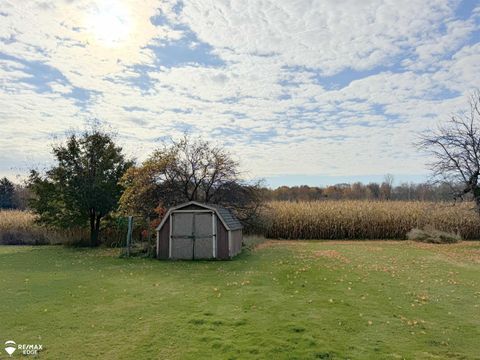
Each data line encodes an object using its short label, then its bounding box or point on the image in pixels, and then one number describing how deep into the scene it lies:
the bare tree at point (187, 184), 18.55
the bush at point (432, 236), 21.95
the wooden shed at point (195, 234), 14.91
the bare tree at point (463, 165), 19.86
